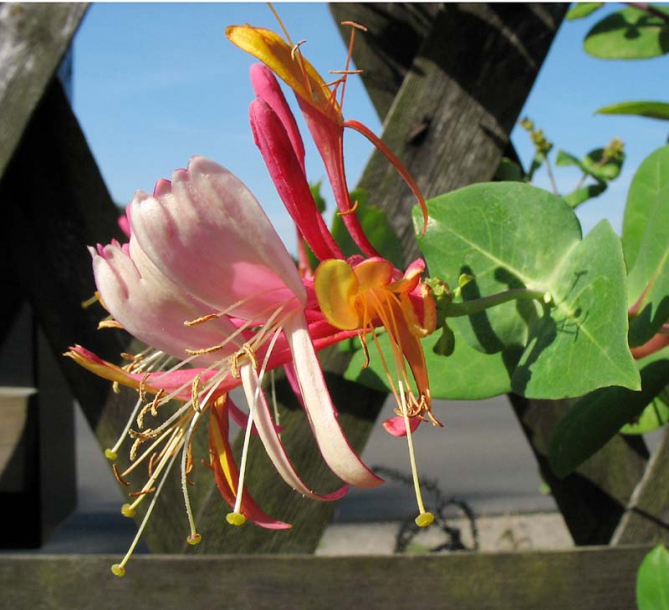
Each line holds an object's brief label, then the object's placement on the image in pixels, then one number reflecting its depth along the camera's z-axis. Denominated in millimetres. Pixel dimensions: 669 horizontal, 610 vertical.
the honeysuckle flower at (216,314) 249
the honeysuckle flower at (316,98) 270
